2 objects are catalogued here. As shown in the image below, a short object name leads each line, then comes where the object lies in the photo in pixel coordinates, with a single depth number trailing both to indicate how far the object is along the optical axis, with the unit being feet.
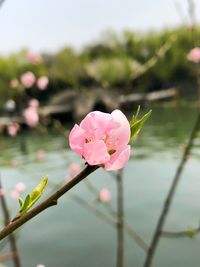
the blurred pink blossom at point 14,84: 9.61
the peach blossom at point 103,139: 1.26
